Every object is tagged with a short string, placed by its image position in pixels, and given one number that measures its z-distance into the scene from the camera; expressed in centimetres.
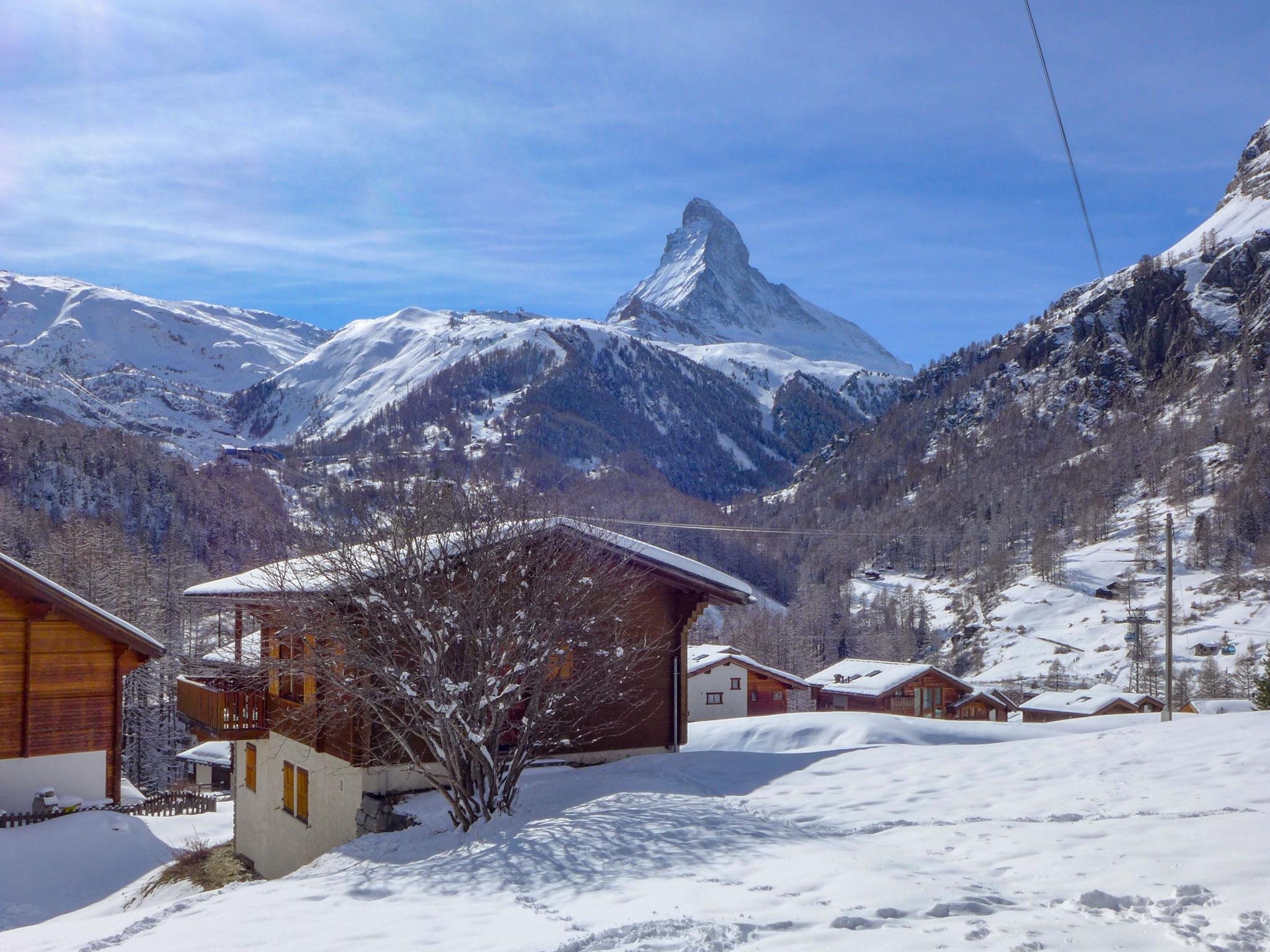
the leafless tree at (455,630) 1200
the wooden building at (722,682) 5397
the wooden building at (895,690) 6212
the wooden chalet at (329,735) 1428
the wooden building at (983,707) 6431
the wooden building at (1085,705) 6400
